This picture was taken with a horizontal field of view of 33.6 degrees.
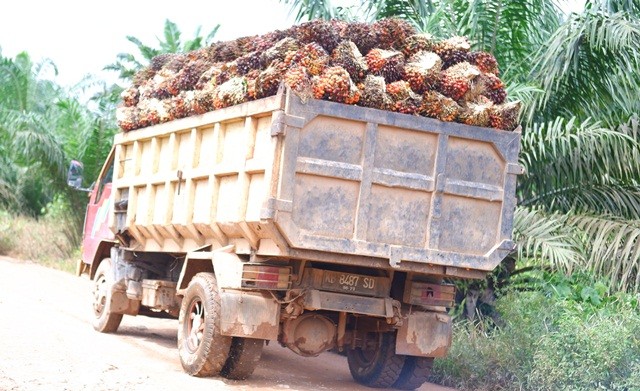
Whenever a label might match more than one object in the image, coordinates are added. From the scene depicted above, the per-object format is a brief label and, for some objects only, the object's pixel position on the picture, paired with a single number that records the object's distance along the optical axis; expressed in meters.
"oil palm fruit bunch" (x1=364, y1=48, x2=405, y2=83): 8.73
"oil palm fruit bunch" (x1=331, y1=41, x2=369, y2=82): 8.58
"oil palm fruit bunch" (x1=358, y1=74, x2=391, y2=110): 8.48
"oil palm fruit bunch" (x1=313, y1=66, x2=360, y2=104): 8.28
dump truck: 8.28
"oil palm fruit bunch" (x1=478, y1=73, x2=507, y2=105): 9.08
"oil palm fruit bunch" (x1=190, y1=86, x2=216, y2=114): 9.68
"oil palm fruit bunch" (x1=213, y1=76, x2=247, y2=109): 9.07
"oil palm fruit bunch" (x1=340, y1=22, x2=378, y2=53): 8.98
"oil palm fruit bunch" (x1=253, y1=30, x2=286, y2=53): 9.18
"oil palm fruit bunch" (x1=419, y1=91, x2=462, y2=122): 8.65
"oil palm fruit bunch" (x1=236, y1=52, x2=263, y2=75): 9.11
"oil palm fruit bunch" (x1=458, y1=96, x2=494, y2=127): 8.78
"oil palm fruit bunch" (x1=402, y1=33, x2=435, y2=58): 9.12
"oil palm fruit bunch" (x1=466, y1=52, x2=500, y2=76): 9.27
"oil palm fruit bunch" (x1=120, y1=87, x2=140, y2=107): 12.14
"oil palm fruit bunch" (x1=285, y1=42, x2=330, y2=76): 8.42
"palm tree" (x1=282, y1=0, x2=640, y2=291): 11.41
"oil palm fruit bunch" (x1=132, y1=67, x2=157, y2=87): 12.15
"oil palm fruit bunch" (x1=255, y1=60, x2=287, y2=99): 8.52
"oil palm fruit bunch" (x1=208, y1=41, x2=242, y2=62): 10.11
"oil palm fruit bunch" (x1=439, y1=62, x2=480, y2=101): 8.80
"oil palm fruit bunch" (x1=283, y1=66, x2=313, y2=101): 8.19
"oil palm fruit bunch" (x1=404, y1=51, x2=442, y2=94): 8.74
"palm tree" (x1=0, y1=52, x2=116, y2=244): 22.77
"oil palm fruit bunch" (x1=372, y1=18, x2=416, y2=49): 9.04
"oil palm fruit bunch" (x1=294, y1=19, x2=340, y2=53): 8.83
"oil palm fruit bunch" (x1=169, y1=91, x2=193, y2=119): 10.25
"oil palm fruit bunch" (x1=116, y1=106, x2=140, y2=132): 11.68
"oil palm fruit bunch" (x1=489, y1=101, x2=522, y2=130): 8.88
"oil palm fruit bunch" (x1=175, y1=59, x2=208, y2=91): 10.52
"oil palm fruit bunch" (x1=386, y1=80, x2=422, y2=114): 8.54
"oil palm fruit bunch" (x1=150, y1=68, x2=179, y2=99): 10.93
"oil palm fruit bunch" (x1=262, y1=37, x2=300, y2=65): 8.80
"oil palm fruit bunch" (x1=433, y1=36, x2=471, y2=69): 9.16
